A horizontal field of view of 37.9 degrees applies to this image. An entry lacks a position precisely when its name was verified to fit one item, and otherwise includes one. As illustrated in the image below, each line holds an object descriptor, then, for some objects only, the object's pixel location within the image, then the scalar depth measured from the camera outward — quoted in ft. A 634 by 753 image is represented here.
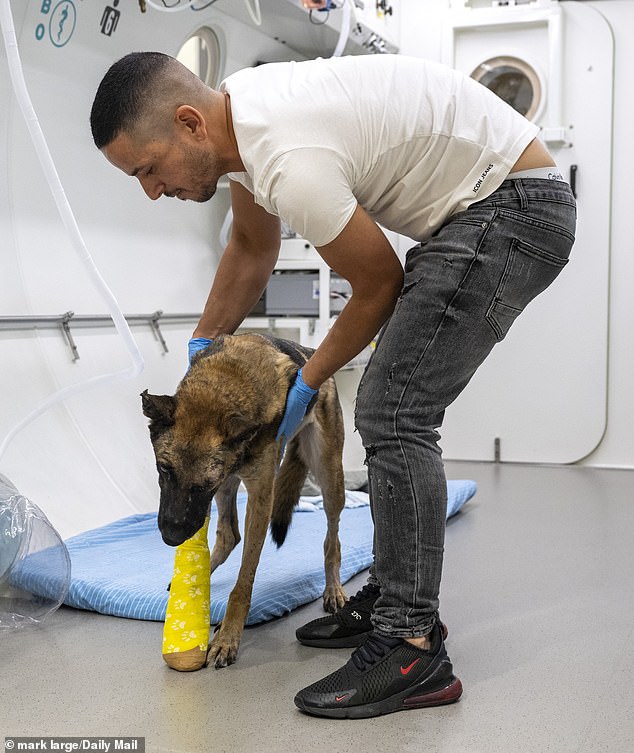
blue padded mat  8.46
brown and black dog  6.93
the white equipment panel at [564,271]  17.24
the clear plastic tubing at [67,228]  8.88
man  6.01
